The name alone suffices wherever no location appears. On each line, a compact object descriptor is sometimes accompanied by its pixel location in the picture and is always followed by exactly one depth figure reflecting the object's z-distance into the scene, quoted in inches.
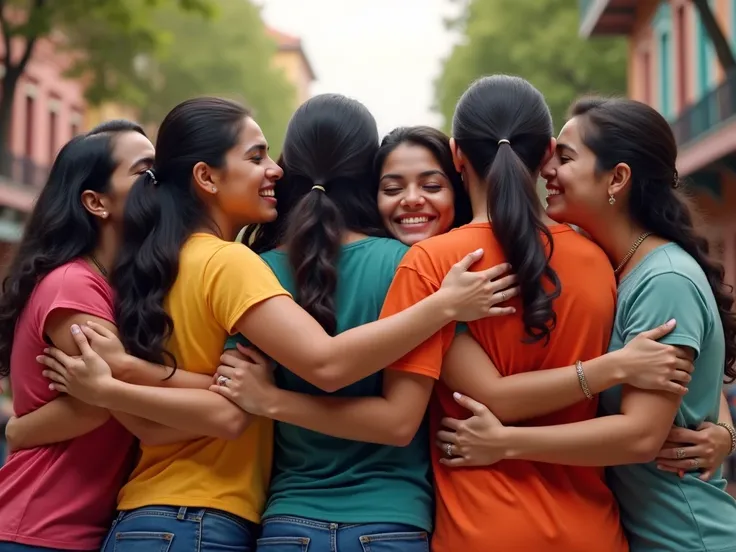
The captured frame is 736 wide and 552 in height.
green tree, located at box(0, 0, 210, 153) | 621.9
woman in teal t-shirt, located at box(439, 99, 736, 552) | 117.6
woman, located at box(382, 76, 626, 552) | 115.9
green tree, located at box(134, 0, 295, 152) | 1144.2
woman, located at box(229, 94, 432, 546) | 118.6
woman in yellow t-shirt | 117.3
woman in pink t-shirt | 128.7
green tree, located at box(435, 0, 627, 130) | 1002.1
